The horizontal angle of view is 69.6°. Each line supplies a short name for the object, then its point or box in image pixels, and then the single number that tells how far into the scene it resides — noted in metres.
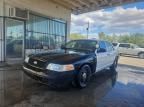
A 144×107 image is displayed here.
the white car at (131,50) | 12.39
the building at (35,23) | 5.83
